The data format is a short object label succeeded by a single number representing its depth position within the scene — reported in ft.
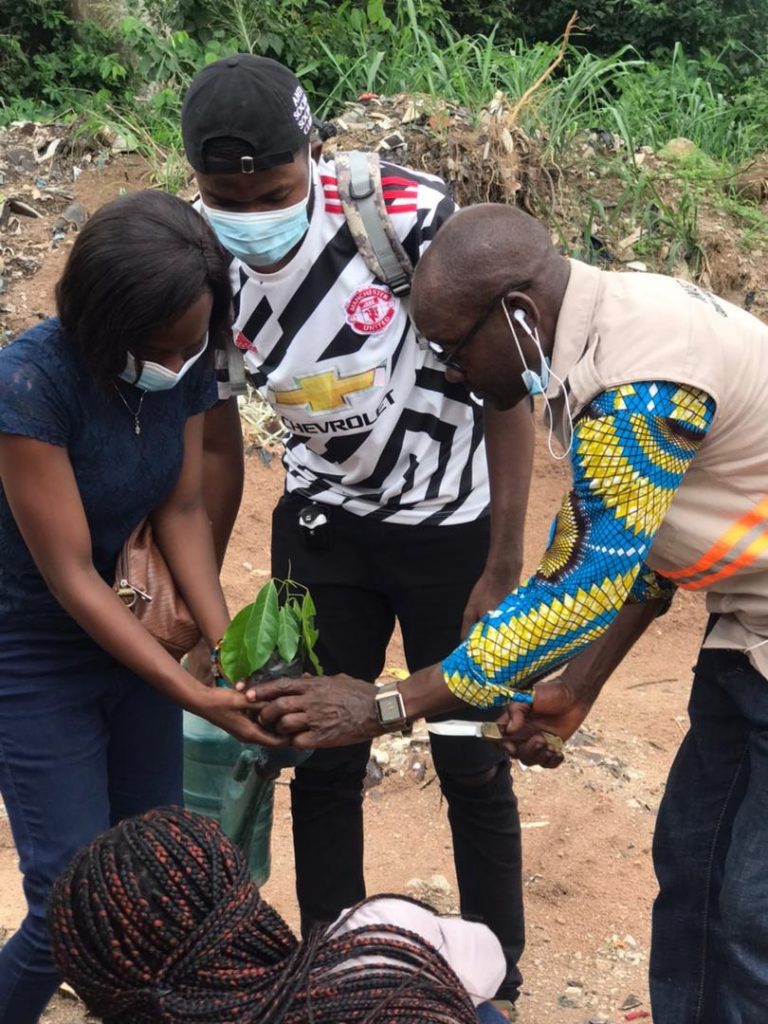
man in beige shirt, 7.86
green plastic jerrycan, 11.23
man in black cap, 9.63
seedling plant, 9.68
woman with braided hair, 5.94
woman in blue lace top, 8.32
